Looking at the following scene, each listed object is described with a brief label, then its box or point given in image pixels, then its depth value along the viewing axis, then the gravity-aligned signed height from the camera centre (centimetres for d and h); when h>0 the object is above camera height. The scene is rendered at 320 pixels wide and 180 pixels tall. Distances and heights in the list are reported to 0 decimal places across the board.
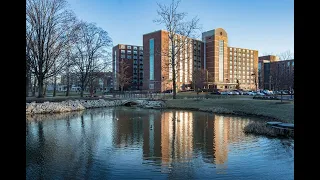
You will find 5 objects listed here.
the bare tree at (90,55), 3997 +568
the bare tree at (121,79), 7409 +298
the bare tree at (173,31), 3653 +896
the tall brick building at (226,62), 10456 +1230
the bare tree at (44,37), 2761 +630
